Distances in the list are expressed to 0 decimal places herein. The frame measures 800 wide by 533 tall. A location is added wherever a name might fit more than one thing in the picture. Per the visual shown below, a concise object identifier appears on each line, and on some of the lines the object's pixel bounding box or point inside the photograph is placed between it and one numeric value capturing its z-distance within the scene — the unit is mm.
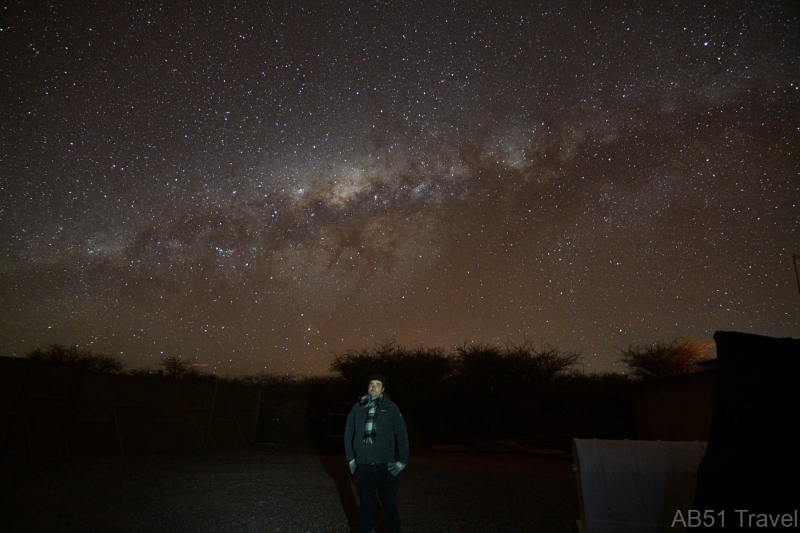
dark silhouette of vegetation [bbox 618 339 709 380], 27906
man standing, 4445
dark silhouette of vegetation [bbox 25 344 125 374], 28828
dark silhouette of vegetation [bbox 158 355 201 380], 33031
